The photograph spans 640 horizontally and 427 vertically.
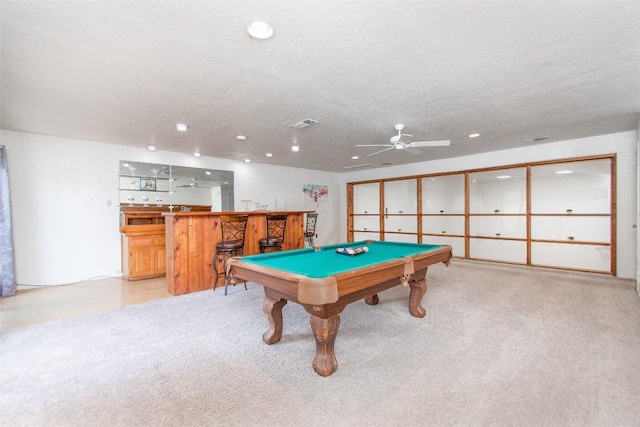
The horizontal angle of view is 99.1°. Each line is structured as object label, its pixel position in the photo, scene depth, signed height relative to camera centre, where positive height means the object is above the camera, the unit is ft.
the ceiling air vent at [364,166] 24.31 +4.19
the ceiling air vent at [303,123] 12.50 +4.15
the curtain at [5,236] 12.91 -1.05
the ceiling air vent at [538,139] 15.85 +4.20
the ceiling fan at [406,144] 12.25 +3.12
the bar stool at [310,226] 19.63 -1.06
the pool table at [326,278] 6.25 -1.73
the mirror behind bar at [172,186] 17.07 +1.83
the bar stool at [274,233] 15.07 -1.32
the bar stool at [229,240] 13.44 -1.45
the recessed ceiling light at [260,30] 6.00 +4.13
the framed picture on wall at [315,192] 26.76 +1.91
